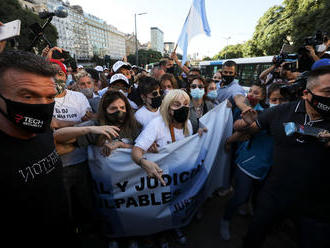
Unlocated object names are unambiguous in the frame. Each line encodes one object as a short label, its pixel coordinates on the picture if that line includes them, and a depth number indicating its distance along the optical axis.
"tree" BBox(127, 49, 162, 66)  64.16
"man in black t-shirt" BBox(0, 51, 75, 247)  0.97
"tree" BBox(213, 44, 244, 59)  50.21
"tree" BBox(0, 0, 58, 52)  21.64
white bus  11.48
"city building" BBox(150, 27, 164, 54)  142.88
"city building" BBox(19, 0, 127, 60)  73.50
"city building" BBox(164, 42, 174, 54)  144.80
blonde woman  2.02
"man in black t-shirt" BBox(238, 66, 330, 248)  1.49
